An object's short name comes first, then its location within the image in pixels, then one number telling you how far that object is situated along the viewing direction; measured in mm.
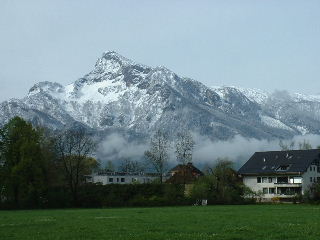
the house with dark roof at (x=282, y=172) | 120500
